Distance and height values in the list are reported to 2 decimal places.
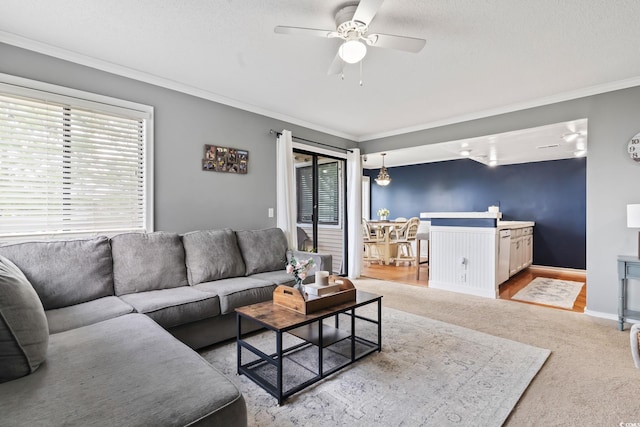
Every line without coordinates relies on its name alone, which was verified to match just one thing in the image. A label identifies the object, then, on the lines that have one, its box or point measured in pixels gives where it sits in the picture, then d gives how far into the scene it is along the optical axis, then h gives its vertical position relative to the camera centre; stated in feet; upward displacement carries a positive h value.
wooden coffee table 6.13 -3.50
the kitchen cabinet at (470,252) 13.48 -1.96
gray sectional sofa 3.46 -2.13
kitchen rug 12.91 -3.80
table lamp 9.23 -0.19
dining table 20.76 -2.18
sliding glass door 16.33 +0.30
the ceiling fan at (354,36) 6.31 +3.64
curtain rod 13.50 +3.38
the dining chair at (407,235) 20.92 -1.73
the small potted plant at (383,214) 24.08 -0.33
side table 9.29 -2.01
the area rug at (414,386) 5.44 -3.61
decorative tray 6.71 -2.02
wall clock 10.05 +2.01
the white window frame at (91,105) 7.84 +3.01
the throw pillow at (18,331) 3.75 -1.53
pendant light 22.27 +2.28
